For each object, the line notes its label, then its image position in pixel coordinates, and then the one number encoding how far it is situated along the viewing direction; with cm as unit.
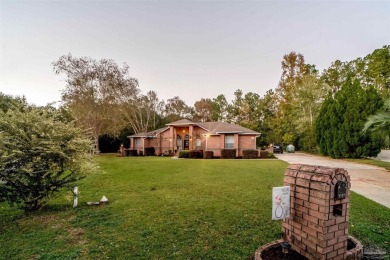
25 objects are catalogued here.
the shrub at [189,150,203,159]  2106
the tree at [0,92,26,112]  2306
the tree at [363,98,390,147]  848
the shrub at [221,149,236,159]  2112
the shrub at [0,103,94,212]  433
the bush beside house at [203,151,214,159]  2108
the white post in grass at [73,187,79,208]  519
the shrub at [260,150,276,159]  2056
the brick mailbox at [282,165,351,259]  227
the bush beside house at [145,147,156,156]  2569
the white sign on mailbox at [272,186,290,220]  250
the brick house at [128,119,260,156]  2377
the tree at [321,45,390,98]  2394
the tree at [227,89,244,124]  4818
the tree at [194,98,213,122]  5162
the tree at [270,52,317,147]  3228
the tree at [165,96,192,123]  4550
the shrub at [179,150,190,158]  2131
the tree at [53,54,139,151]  2405
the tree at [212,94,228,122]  5188
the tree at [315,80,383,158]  1758
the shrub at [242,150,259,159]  2064
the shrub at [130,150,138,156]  2551
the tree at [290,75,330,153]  2770
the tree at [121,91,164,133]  3331
